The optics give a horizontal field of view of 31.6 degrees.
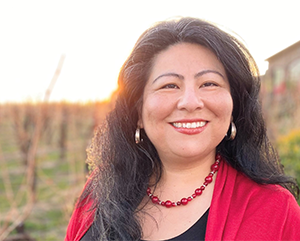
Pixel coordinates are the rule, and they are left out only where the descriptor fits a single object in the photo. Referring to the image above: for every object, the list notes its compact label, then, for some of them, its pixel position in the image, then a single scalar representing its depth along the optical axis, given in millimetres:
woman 772
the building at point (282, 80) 6475
